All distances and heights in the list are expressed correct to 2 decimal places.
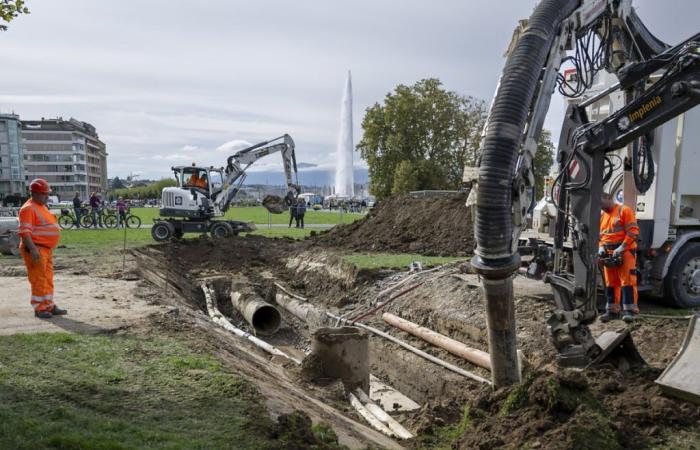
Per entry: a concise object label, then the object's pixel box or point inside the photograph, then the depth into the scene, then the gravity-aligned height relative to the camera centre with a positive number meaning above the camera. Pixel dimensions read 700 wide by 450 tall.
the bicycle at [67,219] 25.39 -1.60
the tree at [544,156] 33.72 +2.20
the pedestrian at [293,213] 26.18 -1.23
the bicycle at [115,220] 25.81 -1.66
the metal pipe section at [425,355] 7.33 -2.57
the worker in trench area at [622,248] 7.62 -0.78
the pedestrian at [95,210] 25.38 -1.15
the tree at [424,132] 37.91 +3.99
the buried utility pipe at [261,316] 11.48 -2.71
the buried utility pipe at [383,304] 10.87 -2.29
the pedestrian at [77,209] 24.94 -1.10
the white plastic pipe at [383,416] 5.80 -2.61
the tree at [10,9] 5.18 +1.65
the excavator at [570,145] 4.43 +0.45
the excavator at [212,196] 20.33 -0.36
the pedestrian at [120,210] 23.83 -1.08
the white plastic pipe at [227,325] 9.08 -2.65
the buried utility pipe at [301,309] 11.70 -2.73
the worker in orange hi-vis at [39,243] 7.23 -0.77
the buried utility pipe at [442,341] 7.70 -2.39
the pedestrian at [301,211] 26.46 -1.15
